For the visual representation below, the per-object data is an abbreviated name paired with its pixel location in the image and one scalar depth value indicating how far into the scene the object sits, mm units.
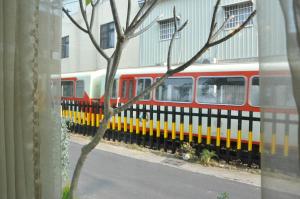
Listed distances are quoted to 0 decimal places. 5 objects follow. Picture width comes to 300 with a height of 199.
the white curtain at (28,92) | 1389
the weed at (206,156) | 7446
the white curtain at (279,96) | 956
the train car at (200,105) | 7840
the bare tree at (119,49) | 1764
